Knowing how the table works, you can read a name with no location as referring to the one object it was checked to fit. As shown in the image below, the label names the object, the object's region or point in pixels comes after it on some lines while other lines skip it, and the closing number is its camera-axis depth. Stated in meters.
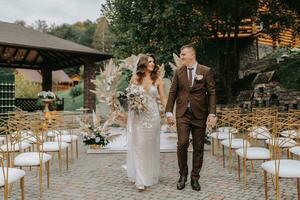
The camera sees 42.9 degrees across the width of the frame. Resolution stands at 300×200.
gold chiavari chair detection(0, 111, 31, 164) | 5.45
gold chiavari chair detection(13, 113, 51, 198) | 5.07
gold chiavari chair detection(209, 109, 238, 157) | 7.80
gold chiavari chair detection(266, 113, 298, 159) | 4.49
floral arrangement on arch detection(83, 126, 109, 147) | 9.09
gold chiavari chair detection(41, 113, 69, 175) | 6.35
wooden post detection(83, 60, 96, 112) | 17.66
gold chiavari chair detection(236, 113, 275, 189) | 5.30
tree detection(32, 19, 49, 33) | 67.79
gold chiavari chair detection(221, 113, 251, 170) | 6.21
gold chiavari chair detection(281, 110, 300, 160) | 5.73
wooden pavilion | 15.59
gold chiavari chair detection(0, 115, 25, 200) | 4.08
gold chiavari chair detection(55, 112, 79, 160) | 7.63
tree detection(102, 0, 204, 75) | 13.55
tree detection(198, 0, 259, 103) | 13.47
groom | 5.35
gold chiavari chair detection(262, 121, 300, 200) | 4.21
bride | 5.70
